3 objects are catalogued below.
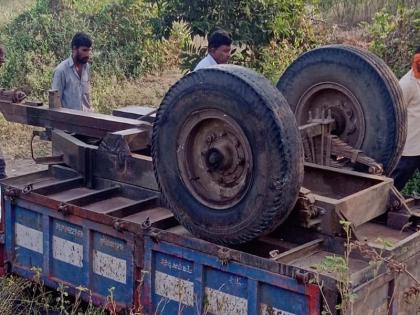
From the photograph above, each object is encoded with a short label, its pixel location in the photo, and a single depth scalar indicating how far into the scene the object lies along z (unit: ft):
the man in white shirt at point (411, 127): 21.79
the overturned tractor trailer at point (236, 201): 13.23
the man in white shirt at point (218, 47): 22.29
